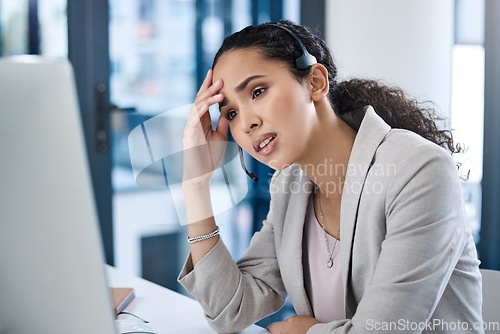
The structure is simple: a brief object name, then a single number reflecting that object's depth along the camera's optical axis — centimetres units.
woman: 95
